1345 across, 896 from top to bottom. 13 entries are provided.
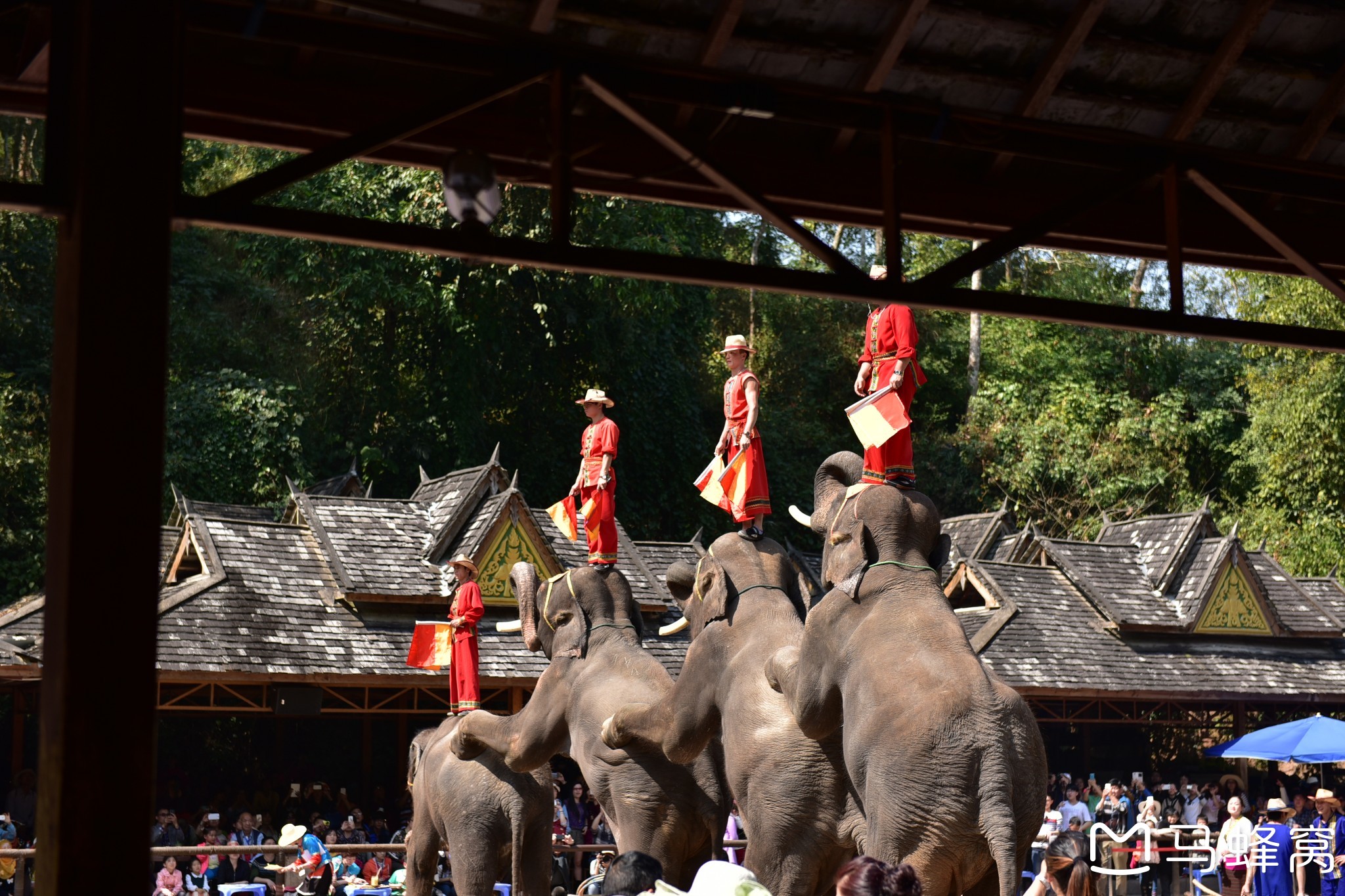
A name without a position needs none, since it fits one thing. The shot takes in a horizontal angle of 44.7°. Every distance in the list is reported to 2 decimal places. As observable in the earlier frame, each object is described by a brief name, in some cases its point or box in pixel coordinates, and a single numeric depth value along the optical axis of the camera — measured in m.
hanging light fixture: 5.21
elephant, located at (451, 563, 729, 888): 9.09
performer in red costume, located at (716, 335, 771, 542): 9.39
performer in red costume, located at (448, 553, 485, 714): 11.91
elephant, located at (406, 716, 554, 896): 10.74
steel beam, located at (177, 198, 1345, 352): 5.05
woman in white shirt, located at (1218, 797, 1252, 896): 15.80
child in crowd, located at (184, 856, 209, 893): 14.95
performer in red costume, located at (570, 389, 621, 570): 10.62
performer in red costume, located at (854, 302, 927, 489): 8.00
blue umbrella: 17.92
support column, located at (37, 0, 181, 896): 4.13
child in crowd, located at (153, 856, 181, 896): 14.30
